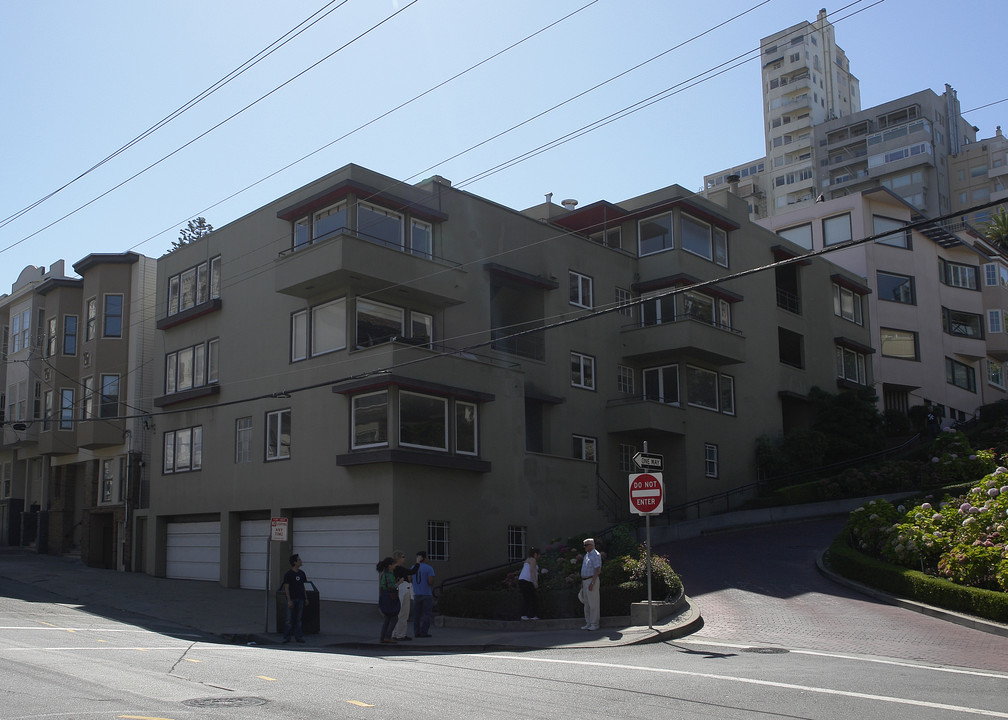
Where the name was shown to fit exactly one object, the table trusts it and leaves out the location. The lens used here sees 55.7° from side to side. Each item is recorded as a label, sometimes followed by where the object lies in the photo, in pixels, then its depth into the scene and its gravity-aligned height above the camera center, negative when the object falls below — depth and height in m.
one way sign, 17.78 +0.68
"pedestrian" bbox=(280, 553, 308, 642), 18.77 -1.92
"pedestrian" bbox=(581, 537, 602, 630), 17.91 -1.57
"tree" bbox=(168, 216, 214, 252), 41.97 +11.95
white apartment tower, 100.31 +41.41
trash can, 19.80 -2.38
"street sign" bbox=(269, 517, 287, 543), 20.70 -0.60
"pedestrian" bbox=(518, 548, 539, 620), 19.37 -1.79
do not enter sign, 17.56 +0.07
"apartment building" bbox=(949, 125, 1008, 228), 92.12 +31.07
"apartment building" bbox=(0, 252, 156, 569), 35.44 +3.92
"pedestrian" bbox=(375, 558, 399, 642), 18.16 -1.91
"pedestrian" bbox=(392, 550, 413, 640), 18.53 -1.86
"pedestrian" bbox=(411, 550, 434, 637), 19.05 -1.98
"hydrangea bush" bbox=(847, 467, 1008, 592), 17.61 -0.83
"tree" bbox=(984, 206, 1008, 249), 64.94 +17.97
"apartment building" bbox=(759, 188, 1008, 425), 47.53 +10.42
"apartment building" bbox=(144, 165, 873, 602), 25.47 +3.92
